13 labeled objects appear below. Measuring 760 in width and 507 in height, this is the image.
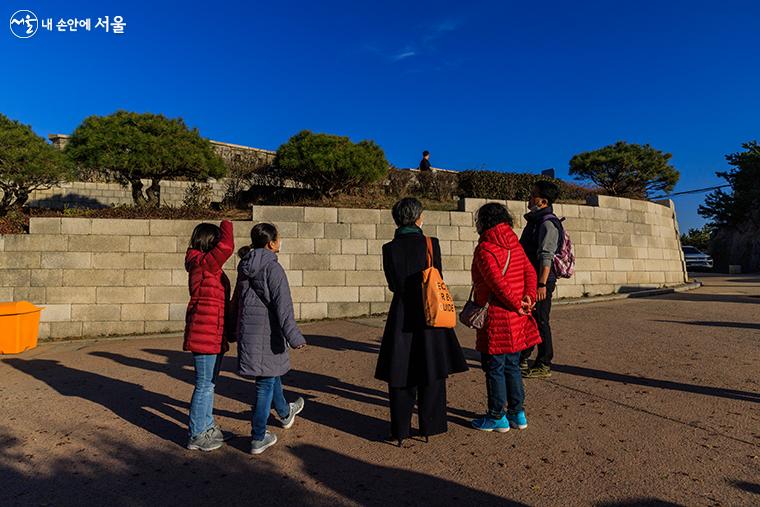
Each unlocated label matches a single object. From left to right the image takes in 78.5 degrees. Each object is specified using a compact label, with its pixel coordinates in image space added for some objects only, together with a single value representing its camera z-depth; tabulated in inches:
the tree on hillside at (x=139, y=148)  405.4
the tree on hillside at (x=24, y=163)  357.7
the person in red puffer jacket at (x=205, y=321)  132.6
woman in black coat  130.5
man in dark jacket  178.2
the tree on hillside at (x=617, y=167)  724.0
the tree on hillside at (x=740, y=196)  1061.1
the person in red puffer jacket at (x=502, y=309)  135.6
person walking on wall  609.4
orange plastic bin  277.0
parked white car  1018.7
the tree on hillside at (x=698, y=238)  1502.2
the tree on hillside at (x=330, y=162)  449.1
